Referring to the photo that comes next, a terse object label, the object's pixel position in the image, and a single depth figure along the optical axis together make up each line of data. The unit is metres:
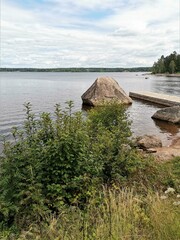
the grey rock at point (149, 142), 8.20
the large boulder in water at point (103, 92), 18.57
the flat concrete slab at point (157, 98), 18.92
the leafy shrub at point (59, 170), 3.25
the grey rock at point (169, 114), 13.31
